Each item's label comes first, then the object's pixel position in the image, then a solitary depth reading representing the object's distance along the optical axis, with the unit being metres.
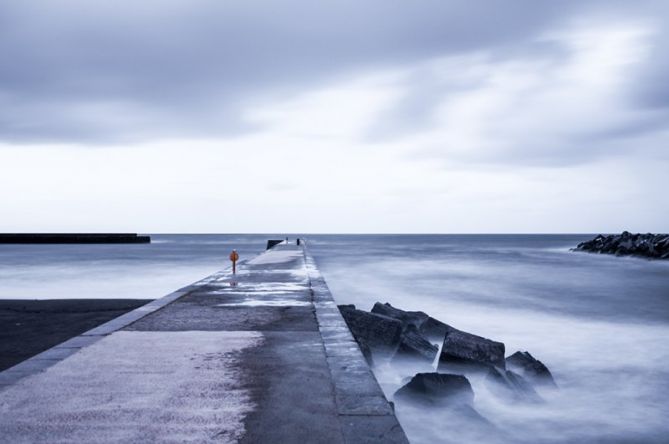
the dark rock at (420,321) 11.81
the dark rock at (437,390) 6.77
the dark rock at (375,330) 9.34
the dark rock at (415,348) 9.42
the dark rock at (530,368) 8.55
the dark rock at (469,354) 8.38
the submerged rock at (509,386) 7.59
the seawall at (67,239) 87.06
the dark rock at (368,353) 8.63
